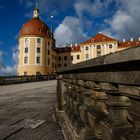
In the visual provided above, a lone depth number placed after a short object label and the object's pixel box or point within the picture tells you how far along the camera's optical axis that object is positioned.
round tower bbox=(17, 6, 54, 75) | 35.97
